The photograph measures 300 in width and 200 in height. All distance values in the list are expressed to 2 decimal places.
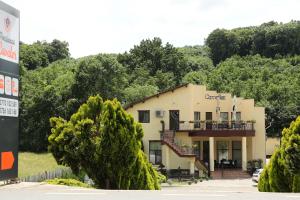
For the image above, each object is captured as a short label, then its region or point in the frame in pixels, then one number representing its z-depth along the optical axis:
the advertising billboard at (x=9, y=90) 13.41
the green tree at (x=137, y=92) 60.21
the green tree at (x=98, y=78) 56.16
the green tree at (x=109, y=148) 19.72
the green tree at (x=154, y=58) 85.38
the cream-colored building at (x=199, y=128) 46.50
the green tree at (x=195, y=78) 77.60
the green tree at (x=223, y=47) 126.56
